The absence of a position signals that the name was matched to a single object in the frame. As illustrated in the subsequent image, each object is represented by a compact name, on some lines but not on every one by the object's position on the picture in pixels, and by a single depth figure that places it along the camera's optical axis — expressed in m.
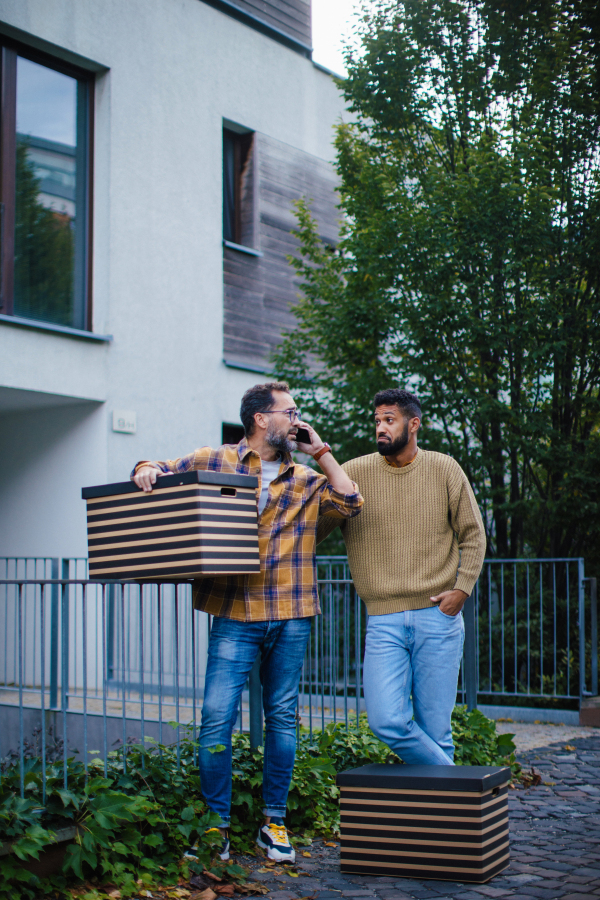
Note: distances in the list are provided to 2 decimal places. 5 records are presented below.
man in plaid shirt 3.98
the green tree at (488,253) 8.69
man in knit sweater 4.13
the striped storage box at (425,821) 3.79
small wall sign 9.92
